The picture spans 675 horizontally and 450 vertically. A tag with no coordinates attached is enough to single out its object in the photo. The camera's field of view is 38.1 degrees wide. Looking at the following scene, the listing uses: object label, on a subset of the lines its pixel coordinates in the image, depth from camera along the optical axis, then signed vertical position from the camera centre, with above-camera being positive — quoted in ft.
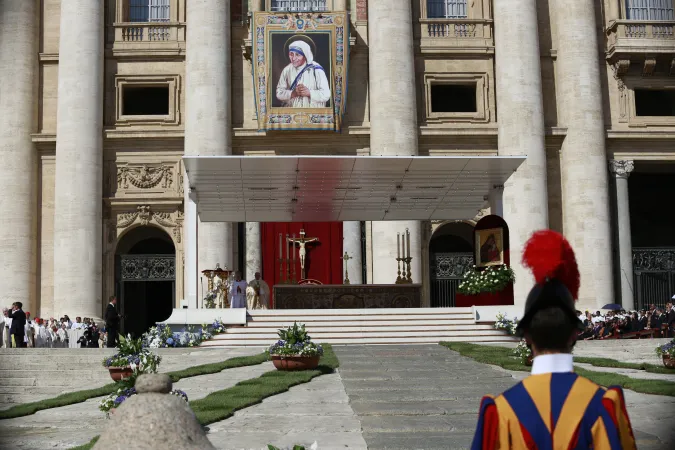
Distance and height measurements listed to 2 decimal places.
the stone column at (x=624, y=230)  122.11 +8.67
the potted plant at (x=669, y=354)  53.31 -3.09
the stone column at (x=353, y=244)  118.73 +7.51
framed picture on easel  96.53 +5.51
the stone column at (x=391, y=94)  118.01 +25.63
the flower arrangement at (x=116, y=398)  33.02 -3.03
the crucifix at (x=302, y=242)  104.42 +6.83
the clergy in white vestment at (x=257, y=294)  100.89 +1.40
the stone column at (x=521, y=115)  118.62 +22.80
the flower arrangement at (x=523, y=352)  55.31 -2.95
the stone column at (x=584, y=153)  119.34 +18.22
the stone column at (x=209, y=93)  117.50 +26.17
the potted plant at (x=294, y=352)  55.72 -2.57
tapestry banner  119.75 +29.19
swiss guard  12.19 -1.31
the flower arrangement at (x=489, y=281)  94.02 +2.08
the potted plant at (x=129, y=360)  45.58 -2.45
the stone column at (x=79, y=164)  115.96 +17.80
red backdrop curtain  119.75 +6.62
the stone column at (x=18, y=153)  117.19 +19.52
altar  97.19 +0.89
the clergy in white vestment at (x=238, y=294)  97.64 +1.40
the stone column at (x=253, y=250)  119.65 +7.06
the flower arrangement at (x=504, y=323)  85.30 -1.88
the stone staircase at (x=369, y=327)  85.20 -1.98
